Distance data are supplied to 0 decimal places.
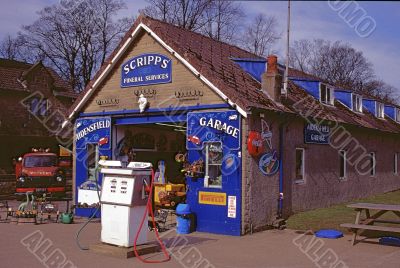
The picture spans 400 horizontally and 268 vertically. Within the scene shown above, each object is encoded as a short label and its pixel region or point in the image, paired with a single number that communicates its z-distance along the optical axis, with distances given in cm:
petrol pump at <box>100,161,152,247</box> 1094
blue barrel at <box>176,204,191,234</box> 1431
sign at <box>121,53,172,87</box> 1612
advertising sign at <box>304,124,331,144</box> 1747
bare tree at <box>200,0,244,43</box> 4488
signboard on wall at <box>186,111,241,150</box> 1427
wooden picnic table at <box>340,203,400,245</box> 1188
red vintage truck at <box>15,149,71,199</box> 2461
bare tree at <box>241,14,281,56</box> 5033
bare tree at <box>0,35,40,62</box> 5499
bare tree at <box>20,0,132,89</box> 5019
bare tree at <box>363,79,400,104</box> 6731
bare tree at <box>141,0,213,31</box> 4447
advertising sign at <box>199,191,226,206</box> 1445
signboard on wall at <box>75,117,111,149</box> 1791
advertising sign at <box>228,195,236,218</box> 1413
